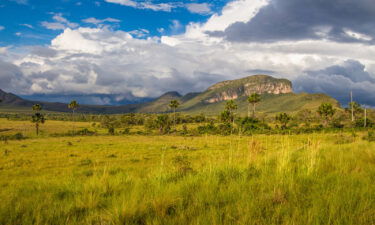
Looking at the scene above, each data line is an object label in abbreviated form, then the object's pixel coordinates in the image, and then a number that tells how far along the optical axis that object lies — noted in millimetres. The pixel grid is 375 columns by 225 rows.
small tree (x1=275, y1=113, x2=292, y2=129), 96000
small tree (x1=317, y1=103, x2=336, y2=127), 85625
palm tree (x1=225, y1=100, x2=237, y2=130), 98994
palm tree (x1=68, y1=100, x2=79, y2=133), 97388
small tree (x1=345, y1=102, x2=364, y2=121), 98988
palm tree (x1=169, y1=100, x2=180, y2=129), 106125
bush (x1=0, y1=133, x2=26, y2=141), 63006
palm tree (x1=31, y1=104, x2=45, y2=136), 85919
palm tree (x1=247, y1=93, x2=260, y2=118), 98188
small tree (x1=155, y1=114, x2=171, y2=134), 95750
